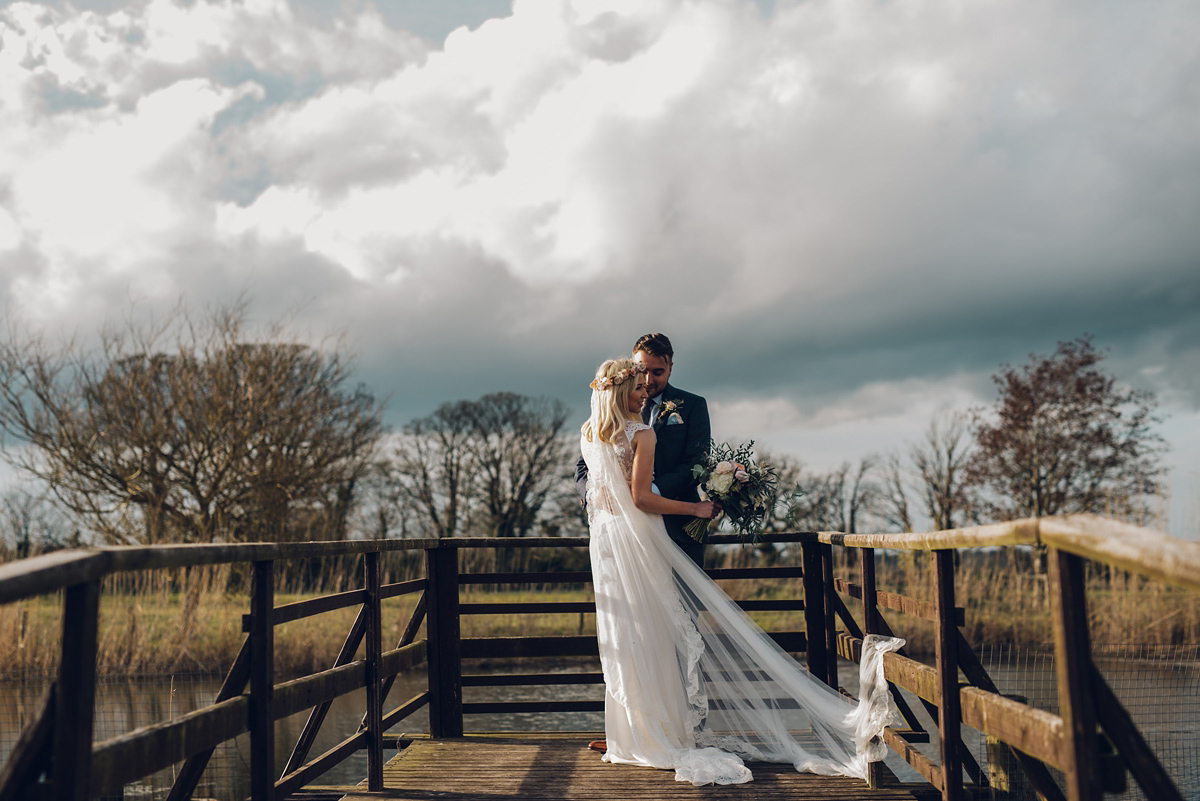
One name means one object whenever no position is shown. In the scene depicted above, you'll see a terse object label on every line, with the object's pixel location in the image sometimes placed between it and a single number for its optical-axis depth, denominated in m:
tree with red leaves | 17.86
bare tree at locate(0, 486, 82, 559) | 12.77
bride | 3.93
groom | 4.45
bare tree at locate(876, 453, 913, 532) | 23.96
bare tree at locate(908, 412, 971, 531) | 20.48
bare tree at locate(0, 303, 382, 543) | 14.47
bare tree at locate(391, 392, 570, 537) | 25.61
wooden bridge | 1.83
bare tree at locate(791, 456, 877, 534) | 26.61
